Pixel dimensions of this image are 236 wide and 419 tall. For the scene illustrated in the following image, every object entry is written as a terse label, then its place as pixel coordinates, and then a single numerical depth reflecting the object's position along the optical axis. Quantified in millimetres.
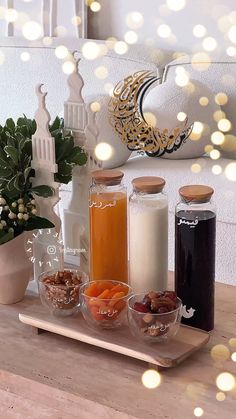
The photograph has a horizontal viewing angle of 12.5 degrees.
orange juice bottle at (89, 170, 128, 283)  2368
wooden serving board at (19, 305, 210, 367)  2167
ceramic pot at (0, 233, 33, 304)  2453
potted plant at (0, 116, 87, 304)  2448
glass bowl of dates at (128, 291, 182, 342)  2179
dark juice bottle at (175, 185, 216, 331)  2241
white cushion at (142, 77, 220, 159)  3827
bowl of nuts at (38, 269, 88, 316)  2334
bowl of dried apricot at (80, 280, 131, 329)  2249
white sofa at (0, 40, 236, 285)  3447
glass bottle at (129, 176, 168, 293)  2312
